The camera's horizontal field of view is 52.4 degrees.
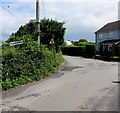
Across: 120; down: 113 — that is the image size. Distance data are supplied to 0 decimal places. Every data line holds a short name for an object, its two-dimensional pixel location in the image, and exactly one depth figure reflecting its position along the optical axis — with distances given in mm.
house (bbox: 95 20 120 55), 24076
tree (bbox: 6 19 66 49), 12113
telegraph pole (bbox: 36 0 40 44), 9436
